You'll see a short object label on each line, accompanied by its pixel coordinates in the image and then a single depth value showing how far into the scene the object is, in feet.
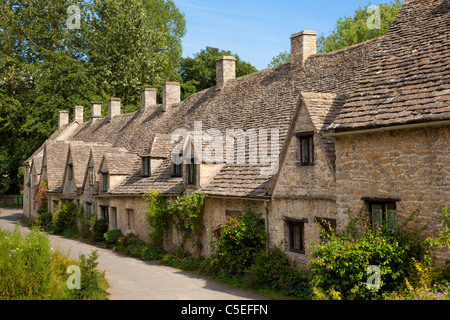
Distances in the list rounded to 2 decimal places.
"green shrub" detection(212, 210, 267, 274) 57.77
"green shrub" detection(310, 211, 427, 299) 39.52
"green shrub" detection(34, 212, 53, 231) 121.58
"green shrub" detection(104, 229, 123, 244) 89.12
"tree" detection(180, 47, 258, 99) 165.78
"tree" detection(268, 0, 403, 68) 137.90
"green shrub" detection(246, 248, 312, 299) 50.21
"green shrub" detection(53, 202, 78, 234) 112.37
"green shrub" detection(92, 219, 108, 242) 95.76
